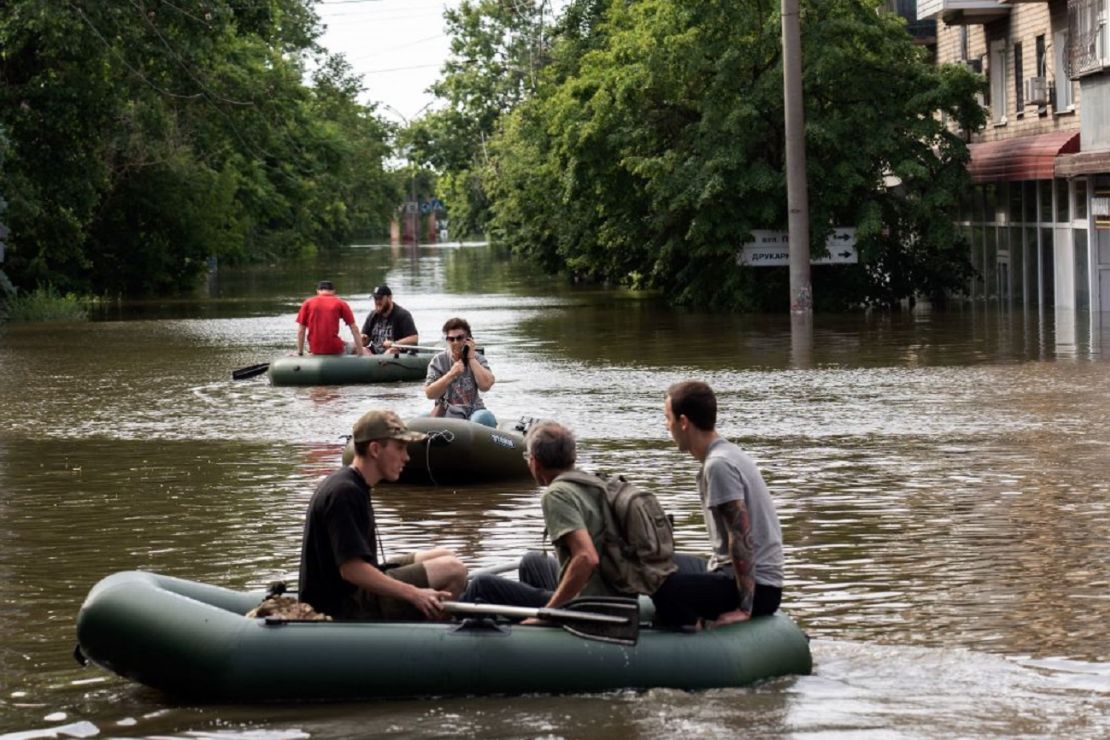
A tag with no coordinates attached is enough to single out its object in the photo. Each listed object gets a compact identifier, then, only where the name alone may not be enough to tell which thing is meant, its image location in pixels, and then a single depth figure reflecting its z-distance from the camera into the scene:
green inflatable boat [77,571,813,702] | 9.37
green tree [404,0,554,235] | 98.94
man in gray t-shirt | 9.33
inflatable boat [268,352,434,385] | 28.41
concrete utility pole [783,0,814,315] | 42.78
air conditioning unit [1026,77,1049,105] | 44.69
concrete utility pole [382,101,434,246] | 121.74
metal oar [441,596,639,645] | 9.36
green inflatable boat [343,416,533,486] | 17.09
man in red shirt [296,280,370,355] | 28.62
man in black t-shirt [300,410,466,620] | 9.33
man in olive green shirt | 9.25
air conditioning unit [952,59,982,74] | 51.50
